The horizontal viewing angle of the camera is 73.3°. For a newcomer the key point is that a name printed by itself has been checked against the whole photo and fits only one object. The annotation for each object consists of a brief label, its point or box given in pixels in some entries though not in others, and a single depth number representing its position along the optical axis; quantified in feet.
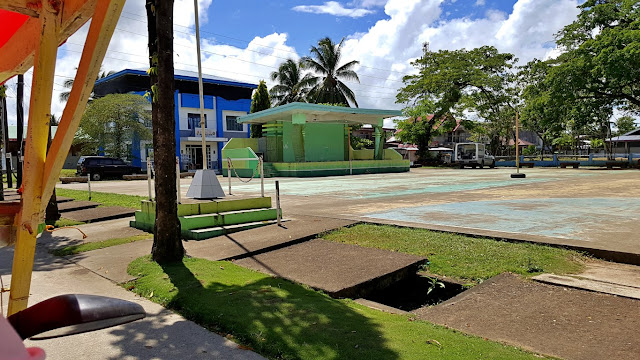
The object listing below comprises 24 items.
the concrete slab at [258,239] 21.49
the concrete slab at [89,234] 26.30
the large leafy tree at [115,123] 102.53
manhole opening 16.75
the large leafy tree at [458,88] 134.21
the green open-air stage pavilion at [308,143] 94.22
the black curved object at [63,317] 4.20
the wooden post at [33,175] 5.25
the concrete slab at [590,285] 14.31
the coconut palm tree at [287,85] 141.08
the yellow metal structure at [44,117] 5.24
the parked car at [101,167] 91.75
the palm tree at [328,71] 137.08
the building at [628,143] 158.20
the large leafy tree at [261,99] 126.52
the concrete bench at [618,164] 107.55
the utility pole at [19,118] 56.54
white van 128.57
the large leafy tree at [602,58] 87.76
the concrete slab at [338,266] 16.20
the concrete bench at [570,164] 116.06
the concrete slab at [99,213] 34.71
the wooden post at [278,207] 27.32
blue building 121.80
